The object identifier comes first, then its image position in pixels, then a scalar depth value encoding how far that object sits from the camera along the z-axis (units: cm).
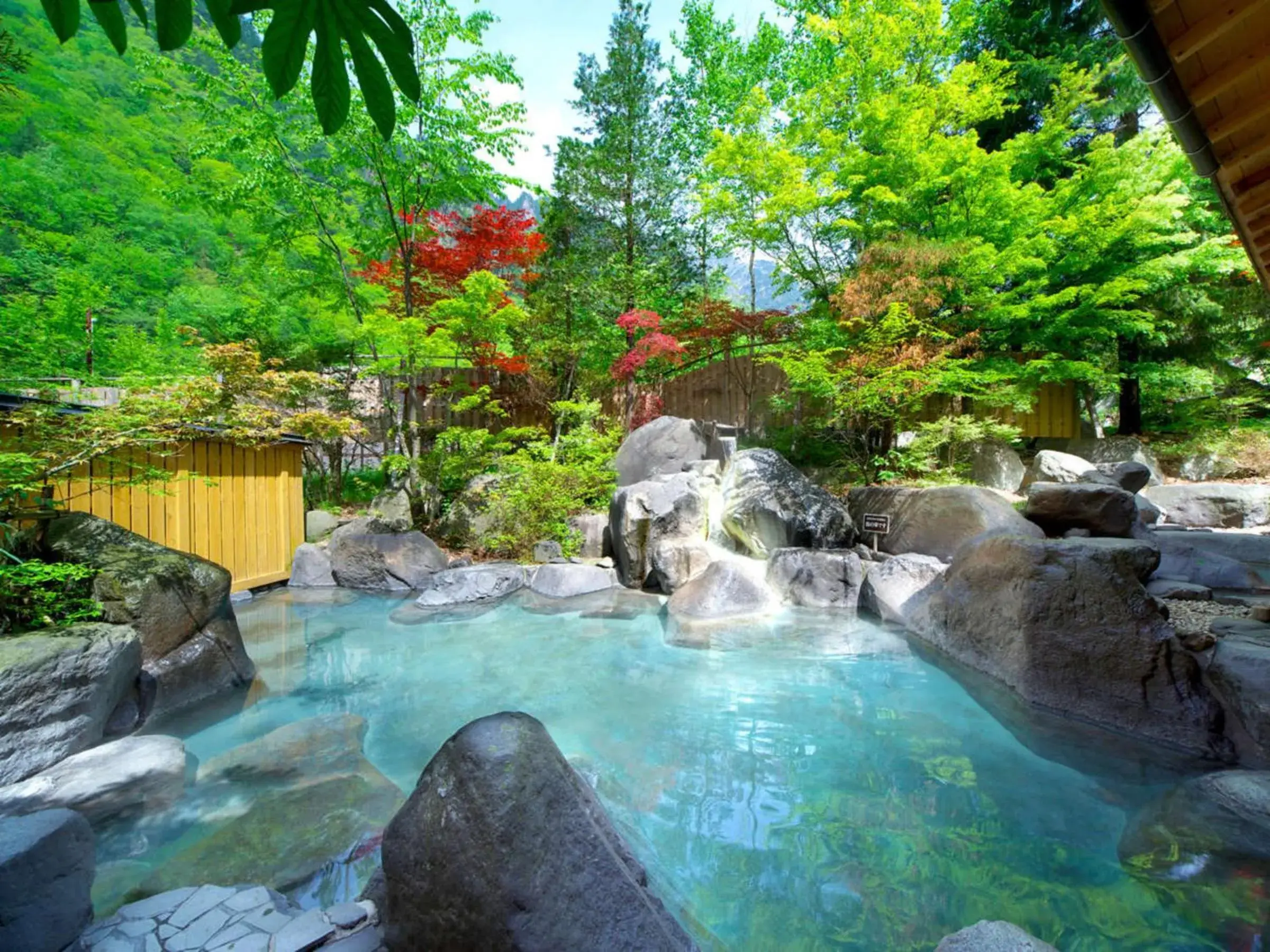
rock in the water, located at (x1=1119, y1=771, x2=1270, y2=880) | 255
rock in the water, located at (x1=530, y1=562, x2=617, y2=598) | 796
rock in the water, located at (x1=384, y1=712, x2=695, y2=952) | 159
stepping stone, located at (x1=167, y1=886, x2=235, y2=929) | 206
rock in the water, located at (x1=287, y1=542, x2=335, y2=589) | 816
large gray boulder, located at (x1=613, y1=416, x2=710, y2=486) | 1043
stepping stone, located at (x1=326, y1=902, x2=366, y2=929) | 205
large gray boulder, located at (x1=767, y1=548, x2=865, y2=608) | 707
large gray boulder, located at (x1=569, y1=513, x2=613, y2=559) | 935
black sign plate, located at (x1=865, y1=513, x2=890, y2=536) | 724
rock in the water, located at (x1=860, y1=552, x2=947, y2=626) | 627
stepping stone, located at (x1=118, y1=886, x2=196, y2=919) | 208
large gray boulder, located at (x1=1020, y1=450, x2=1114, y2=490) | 794
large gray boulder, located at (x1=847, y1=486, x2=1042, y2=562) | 661
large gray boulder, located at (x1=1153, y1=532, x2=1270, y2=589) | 566
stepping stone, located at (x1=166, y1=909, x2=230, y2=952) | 194
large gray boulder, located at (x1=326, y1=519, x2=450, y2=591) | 814
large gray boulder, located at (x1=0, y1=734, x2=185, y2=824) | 287
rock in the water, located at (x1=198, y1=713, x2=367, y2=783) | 340
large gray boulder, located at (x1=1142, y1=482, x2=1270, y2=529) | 750
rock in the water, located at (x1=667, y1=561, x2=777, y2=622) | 679
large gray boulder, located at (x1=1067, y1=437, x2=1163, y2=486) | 950
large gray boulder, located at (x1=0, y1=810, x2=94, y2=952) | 175
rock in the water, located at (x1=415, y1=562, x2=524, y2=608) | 747
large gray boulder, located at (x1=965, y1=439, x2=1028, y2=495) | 909
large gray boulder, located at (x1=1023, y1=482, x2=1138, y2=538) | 622
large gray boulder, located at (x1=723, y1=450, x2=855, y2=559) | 796
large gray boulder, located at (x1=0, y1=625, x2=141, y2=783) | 299
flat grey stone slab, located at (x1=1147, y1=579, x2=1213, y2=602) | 510
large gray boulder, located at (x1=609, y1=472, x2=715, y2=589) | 819
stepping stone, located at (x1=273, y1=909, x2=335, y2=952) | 192
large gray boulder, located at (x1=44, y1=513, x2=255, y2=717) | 399
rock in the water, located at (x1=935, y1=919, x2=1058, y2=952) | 182
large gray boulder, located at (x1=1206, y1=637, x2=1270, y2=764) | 323
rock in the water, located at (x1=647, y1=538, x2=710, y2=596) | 785
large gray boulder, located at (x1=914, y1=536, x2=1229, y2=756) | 363
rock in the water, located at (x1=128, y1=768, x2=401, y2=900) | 250
